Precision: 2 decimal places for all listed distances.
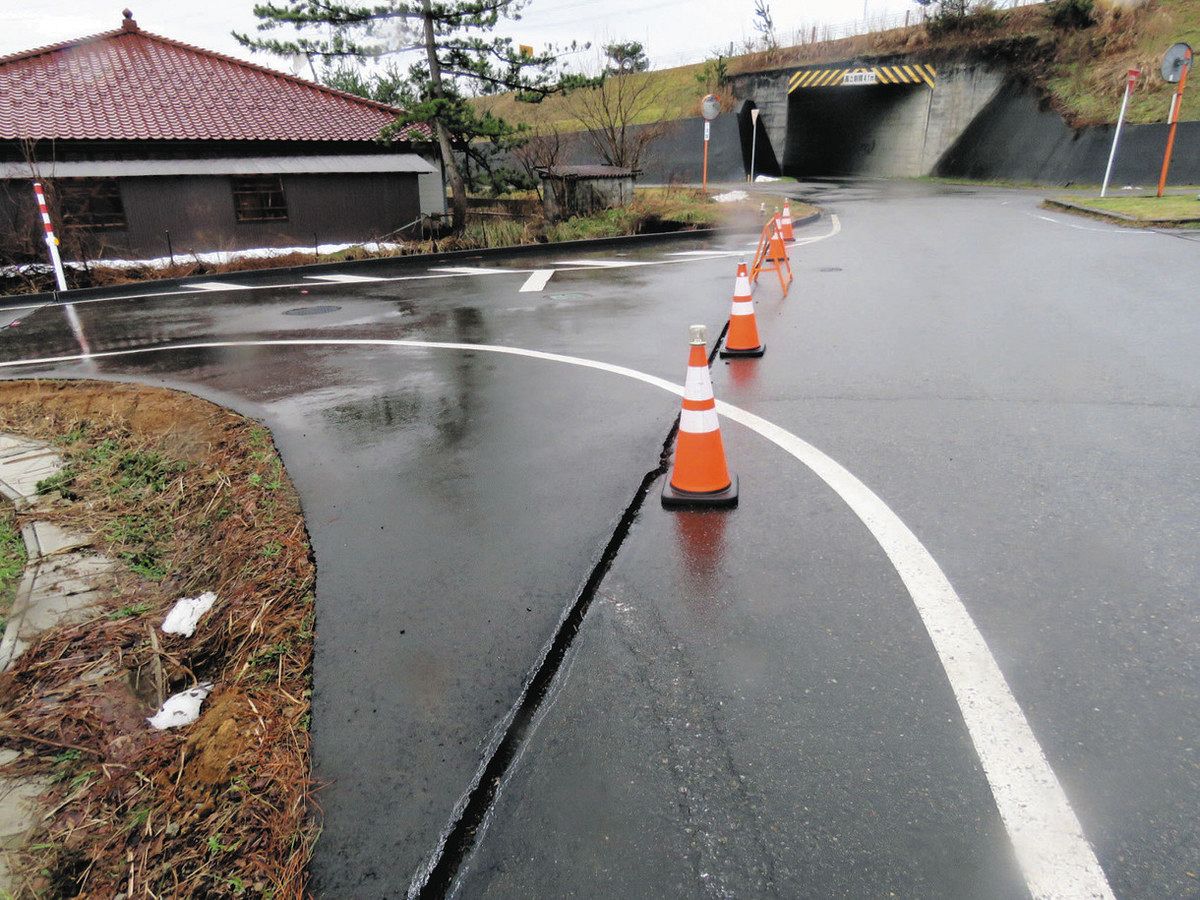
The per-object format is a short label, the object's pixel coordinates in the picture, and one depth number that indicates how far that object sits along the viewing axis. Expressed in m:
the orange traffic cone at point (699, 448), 3.80
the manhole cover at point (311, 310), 10.23
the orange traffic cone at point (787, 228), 14.60
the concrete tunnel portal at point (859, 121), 33.97
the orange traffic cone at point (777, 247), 10.38
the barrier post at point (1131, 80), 19.43
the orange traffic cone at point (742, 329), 6.54
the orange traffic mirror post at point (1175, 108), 17.98
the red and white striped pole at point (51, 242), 13.00
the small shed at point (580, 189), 18.69
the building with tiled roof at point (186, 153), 17.67
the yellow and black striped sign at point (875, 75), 33.31
